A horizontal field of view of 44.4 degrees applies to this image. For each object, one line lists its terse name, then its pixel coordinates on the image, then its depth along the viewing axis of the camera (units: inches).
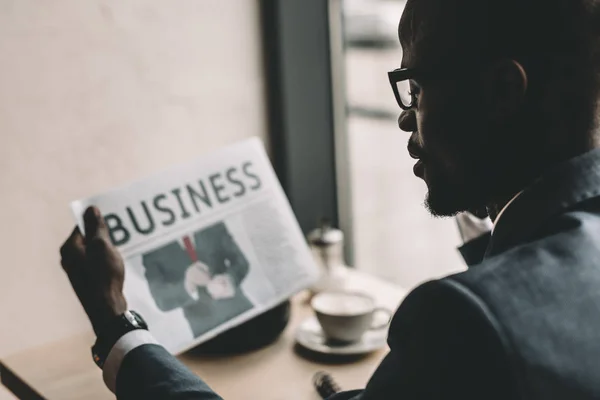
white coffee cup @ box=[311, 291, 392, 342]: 43.6
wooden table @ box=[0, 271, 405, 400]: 40.5
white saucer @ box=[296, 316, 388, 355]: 43.3
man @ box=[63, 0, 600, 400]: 21.9
